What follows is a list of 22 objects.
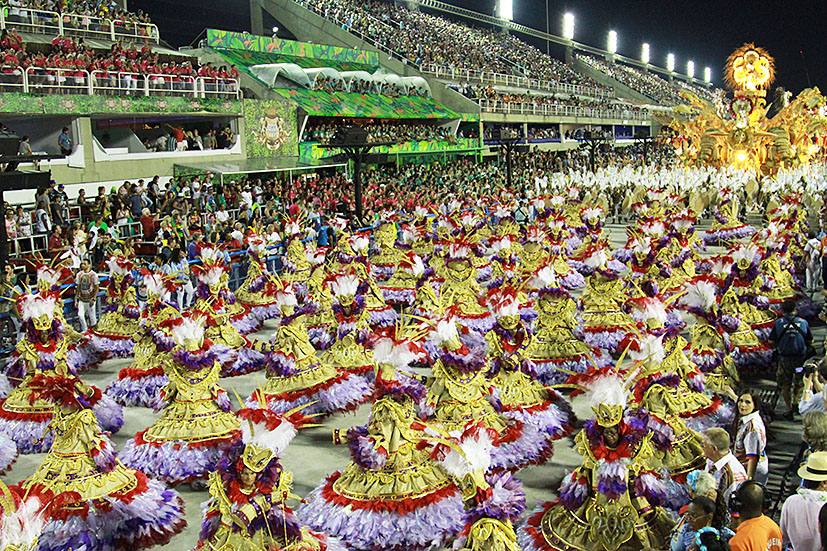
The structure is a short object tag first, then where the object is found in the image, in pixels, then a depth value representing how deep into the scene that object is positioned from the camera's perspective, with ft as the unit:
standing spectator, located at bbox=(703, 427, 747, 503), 18.80
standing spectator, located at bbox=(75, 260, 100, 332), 46.09
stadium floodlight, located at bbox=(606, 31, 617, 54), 286.05
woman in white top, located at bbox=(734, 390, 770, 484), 21.11
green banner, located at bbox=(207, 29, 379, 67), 118.83
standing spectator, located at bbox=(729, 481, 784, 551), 14.88
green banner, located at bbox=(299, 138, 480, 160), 106.11
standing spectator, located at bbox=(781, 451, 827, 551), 15.34
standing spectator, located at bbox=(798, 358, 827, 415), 22.71
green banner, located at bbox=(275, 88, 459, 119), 110.32
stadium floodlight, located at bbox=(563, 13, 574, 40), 253.65
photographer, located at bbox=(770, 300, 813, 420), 29.96
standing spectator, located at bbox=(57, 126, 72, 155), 73.31
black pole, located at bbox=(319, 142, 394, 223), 72.15
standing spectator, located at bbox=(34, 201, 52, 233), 58.49
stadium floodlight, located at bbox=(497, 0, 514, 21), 231.09
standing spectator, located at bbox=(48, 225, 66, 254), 51.78
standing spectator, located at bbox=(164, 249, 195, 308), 48.16
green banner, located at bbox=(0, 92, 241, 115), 69.92
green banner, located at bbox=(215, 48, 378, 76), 114.32
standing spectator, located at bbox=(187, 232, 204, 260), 53.51
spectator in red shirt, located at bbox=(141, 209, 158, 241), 62.39
